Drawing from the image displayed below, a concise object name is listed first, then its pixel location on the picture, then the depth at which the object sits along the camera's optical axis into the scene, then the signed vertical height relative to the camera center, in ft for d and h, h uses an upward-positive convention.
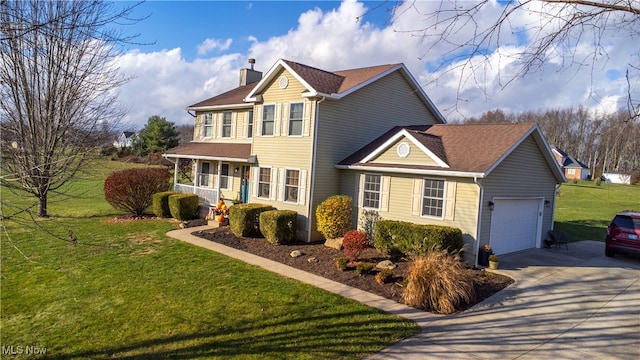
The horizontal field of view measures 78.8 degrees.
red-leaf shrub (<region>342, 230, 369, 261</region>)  40.40 -6.88
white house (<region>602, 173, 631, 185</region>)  208.58 +10.59
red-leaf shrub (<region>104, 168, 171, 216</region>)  65.31 -4.43
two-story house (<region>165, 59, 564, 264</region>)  42.55 +2.75
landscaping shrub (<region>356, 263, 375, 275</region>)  36.50 -8.43
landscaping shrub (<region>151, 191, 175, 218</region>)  65.05 -6.52
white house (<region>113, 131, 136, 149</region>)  155.35 +9.60
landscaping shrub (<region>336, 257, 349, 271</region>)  37.93 -8.38
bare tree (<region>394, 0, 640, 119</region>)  11.38 +5.48
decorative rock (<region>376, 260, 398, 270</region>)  38.37 -8.41
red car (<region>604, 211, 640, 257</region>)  44.52 -4.27
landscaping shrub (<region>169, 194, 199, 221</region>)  61.41 -6.29
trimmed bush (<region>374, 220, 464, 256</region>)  38.93 -5.72
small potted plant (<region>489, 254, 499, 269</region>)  39.34 -7.46
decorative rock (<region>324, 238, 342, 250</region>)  46.88 -8.13
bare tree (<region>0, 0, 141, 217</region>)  33.37 +5.13
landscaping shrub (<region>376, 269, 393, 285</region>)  34.14 -8.46
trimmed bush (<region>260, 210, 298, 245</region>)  48.44 -6.59
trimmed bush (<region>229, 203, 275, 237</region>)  51.88 -6.55
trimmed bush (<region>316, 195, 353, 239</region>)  48.47 -4.87
